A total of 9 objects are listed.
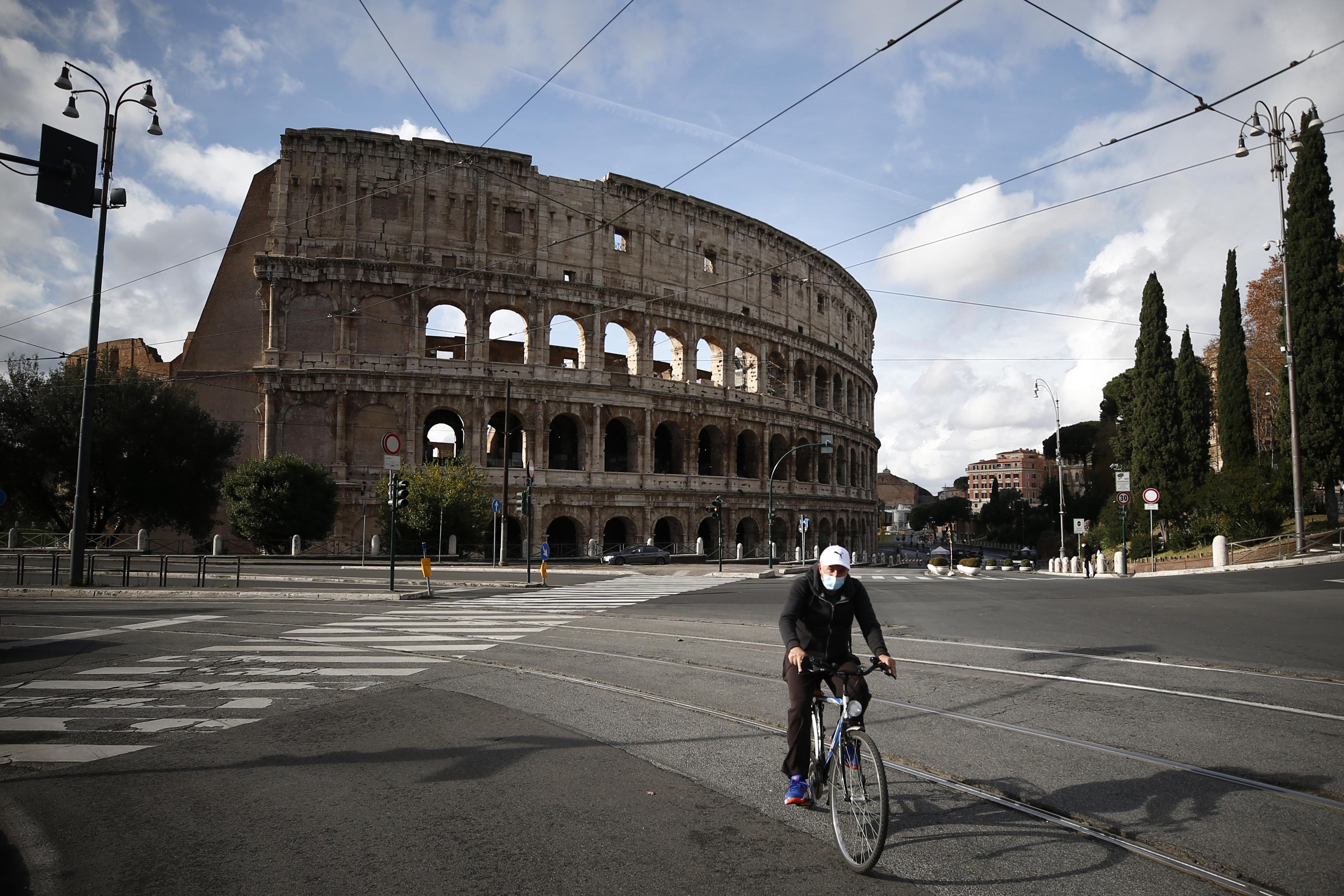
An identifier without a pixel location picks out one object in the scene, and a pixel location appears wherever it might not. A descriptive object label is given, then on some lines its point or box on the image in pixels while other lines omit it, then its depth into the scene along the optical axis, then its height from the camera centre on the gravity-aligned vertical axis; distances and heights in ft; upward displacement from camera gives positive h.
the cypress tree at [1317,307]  92.79 +25.37
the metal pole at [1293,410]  80.12 +11.44
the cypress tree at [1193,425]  122.11 +14.67
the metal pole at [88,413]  57.77 +7.10
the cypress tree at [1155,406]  123.24 +17.79
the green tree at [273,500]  112.78 +1.77
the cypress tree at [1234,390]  118.11 +19.61
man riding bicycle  14.30 -2.14
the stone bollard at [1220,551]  82.89 -3.34
